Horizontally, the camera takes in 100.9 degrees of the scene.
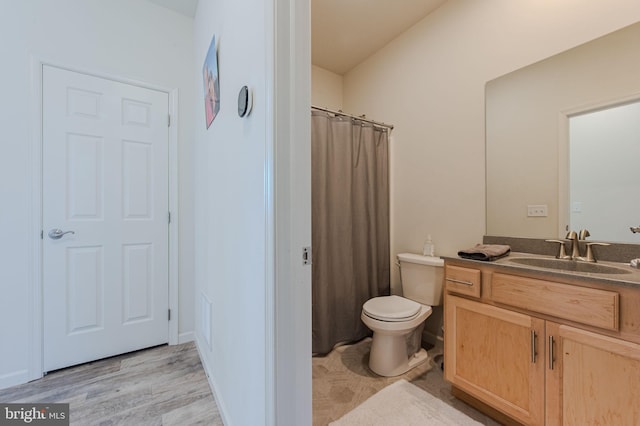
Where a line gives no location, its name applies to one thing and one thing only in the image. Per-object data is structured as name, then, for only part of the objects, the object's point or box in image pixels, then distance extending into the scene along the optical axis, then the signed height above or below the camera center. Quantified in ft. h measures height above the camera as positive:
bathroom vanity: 3.15 -1.80
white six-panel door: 5.94 -0.13
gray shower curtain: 6.78 -0.31
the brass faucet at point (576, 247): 4.39 -0.56
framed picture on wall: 4.98 +2.60
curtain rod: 6.82 +2.67
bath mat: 4.48 -3.53
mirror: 4.34 +1.48
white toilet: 5.59 -2.19
